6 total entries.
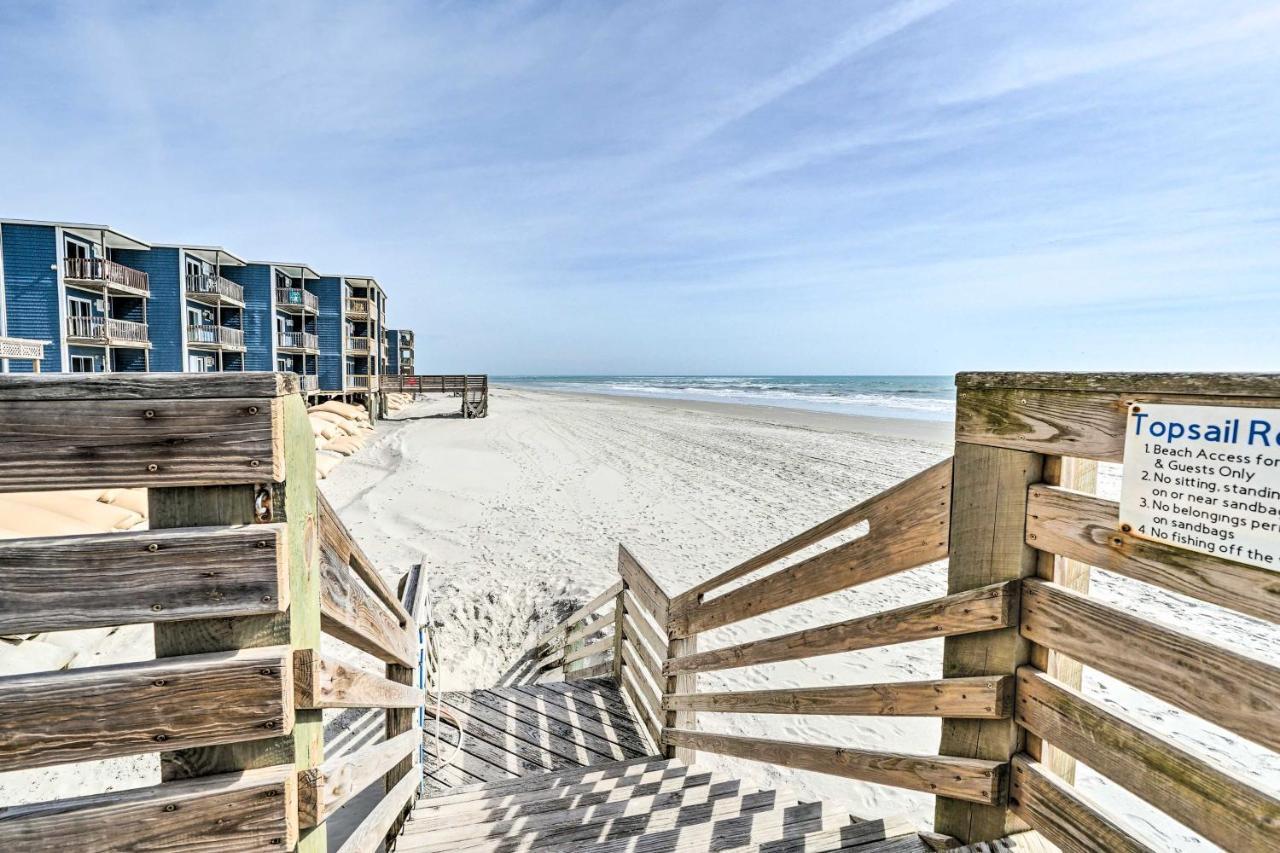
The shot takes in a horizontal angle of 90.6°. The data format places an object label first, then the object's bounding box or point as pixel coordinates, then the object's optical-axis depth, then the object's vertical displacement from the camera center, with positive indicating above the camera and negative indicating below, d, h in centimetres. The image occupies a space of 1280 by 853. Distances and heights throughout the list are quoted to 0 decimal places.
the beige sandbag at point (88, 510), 796 -186
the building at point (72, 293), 2167 +273
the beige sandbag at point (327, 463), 1510 -232
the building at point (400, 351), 5441 +194
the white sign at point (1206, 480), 118 -19
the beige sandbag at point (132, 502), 943 -205
